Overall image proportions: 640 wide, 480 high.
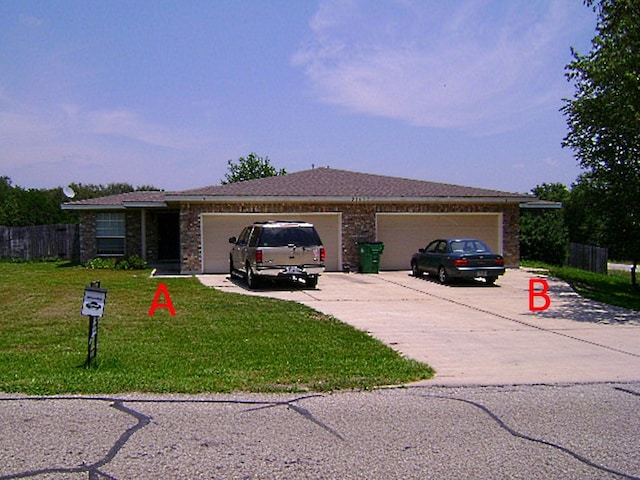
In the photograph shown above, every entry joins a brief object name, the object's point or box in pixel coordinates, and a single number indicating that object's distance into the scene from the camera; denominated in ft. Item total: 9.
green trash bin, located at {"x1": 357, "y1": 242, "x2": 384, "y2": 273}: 74.28
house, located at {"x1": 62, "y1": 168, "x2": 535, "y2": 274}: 73.05
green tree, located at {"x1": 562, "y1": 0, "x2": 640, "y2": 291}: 52.11
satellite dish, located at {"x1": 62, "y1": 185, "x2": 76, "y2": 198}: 100.53
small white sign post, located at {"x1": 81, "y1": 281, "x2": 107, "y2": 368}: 25.52
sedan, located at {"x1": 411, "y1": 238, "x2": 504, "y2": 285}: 61.82
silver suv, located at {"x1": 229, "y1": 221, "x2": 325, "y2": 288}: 55.88
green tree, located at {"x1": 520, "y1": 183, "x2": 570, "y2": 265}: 99.40
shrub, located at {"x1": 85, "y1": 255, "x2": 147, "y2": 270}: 82.03
